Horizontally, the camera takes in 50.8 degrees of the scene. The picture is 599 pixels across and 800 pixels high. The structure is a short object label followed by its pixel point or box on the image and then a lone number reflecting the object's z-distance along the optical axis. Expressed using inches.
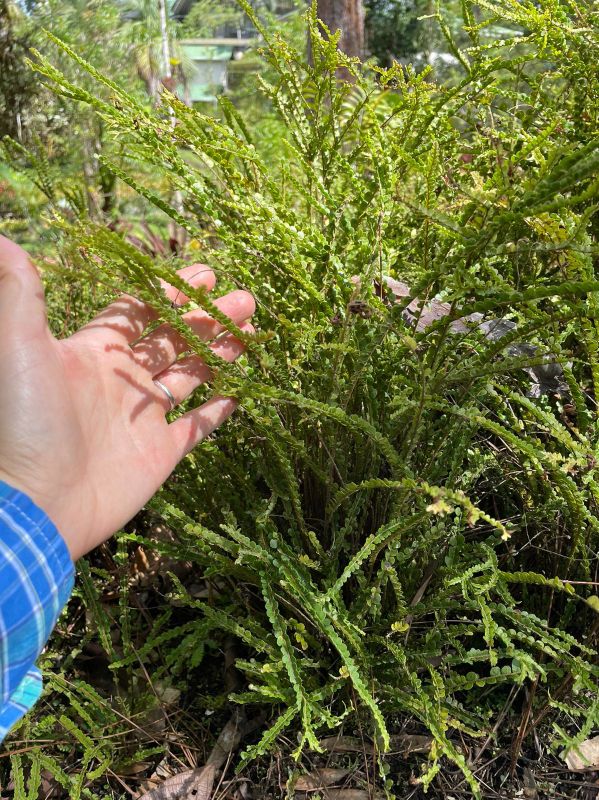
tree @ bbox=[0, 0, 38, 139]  239.9
